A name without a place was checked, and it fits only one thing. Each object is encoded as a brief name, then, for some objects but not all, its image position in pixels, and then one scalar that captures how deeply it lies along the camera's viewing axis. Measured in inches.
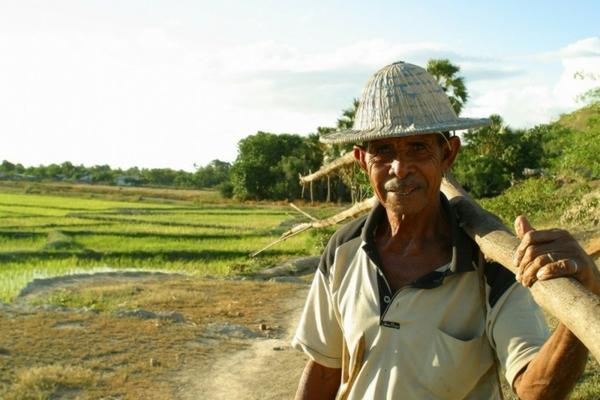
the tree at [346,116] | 1217.7
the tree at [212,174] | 3213.1
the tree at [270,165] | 1926.7
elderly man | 67.1
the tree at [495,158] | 1187.3
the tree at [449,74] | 904.3
